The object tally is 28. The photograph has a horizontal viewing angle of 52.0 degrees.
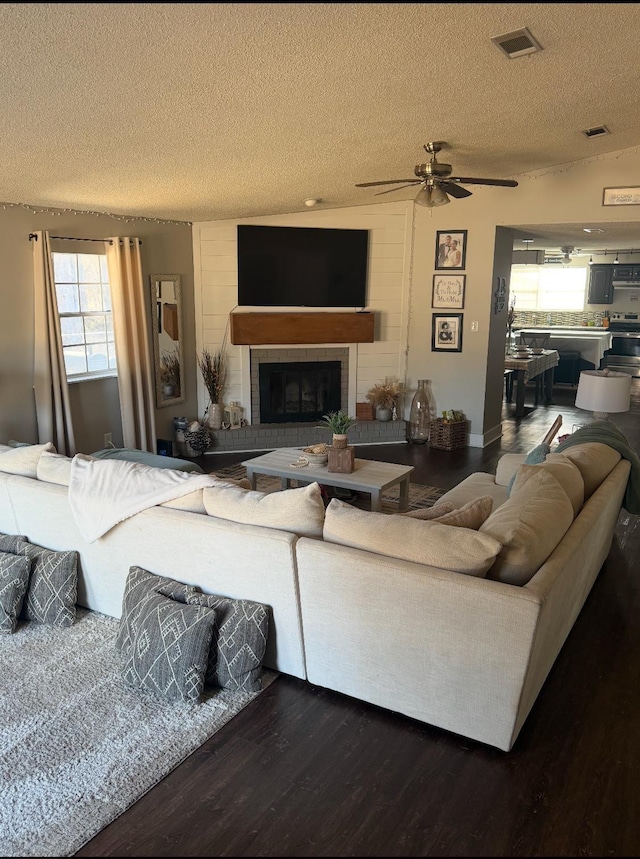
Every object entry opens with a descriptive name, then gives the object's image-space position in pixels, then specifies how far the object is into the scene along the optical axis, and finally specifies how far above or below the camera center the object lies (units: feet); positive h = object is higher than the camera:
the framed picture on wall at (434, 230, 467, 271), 21.66 +1.63
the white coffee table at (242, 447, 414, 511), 13.98 -3.84
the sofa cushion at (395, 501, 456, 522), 9.43 -3.05
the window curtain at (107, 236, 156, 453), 18.93 -1.32
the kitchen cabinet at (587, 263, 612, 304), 39.22 +1.00
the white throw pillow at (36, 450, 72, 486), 10.55 -2.74
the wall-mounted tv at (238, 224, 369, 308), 22.15 +1.11
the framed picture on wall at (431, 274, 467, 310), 22.03 +0.29
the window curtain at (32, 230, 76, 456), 16.87 -1.70
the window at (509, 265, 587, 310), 40.63 +0.83
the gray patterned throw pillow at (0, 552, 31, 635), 9.98 -4.38
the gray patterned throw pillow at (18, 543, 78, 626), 10.11 -4.44
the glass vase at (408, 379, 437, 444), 23.06 -3.90
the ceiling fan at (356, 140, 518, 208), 15.07 +2.64
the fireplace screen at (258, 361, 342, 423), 23.04 -3.20
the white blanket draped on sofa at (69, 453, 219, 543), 9.48 -2.78
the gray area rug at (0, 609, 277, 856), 6.59 -5.12
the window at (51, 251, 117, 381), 18.43 -0.50
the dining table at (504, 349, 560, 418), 26.84 -2.72
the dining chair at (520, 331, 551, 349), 32.48 -1.94
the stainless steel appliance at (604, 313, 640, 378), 38.01 -2.67
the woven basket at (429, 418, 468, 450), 22.04 -4.46
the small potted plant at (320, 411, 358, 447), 14.38 -2.74
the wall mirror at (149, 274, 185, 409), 21.07 -1.29
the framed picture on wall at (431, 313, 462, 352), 22.35 -1.09
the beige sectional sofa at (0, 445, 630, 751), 7.27 -3.43
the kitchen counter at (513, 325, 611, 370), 33.96 -2.17
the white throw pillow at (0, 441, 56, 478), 11.09 -2.74
